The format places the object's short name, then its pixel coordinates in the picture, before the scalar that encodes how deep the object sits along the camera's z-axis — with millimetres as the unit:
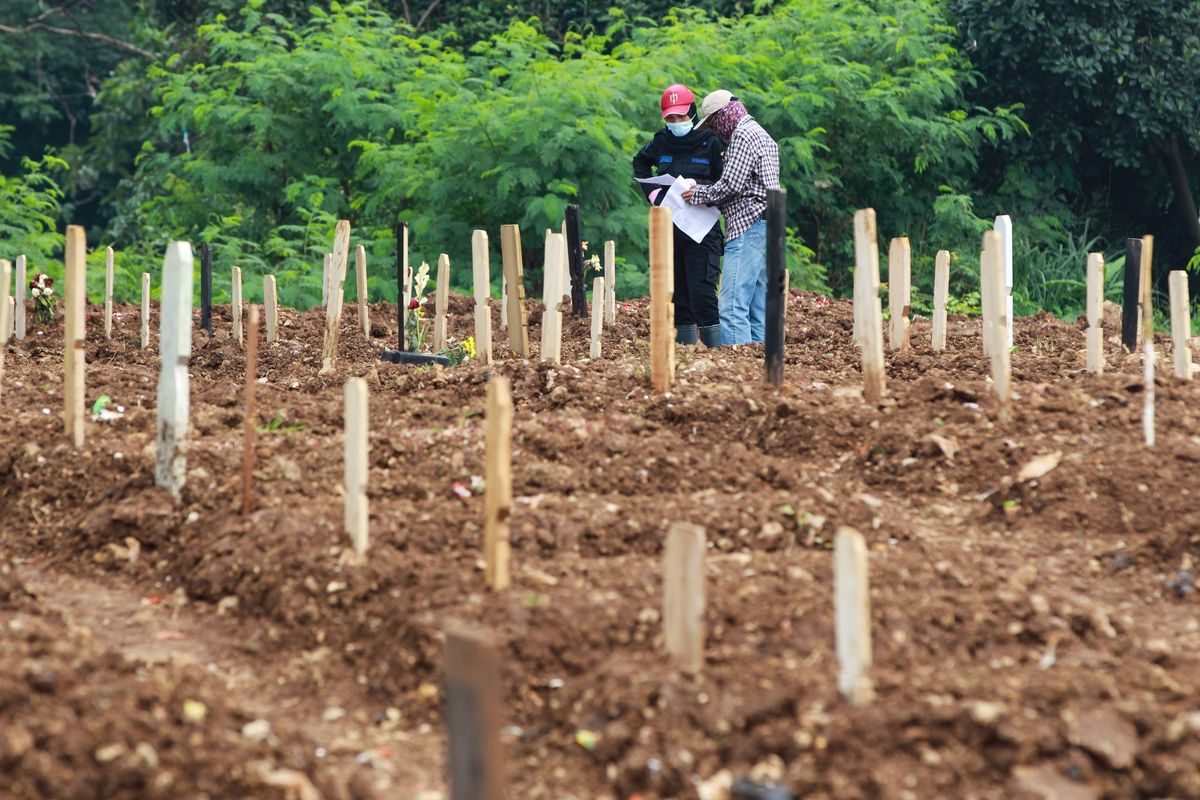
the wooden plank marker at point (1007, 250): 13759
